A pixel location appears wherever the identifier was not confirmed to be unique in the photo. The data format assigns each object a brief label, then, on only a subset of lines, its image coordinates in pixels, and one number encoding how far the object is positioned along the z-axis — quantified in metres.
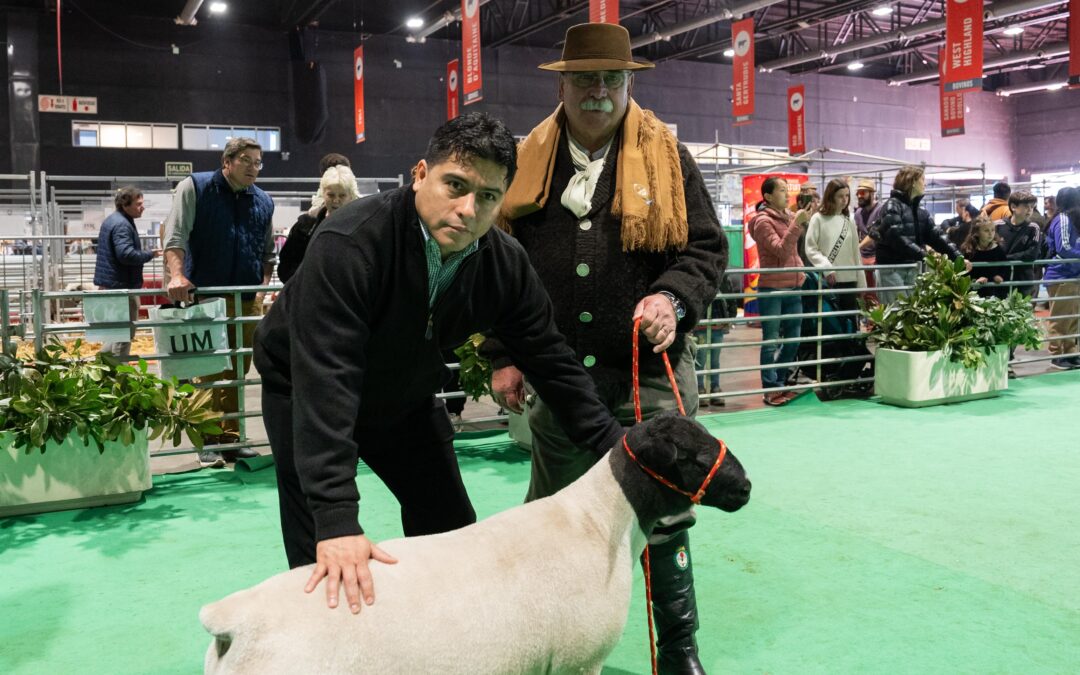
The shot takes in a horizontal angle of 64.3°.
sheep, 1.35
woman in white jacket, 6.89
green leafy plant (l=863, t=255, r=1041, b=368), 6.50
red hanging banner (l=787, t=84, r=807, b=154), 17.50
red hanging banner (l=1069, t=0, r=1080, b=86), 11.49
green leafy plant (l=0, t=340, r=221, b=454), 3.93
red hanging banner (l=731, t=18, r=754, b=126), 14.55
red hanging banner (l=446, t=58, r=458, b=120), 16.78
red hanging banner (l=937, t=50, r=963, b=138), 17.84
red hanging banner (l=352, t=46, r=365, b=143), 16.27
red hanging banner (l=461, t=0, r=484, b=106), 12.16
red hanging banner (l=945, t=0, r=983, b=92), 10.76
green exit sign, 16.82
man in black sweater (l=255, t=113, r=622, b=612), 1.55
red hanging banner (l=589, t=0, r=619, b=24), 9.91
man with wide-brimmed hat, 2.23
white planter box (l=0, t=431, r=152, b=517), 3.94
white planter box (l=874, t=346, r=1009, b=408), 6.42
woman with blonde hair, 4.50
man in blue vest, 4.71
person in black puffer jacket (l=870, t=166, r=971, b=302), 7.13
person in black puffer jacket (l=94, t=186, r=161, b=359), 6.64
